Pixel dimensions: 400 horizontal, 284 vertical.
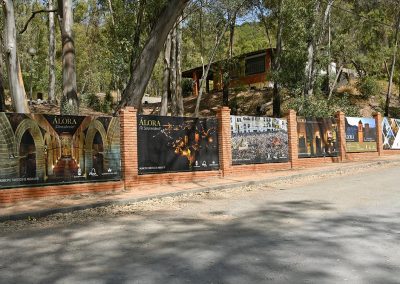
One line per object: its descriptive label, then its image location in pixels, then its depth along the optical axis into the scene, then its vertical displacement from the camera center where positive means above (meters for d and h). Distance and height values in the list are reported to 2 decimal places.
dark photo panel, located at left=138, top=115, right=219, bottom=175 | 14.56 +0.33
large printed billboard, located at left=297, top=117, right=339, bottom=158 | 22.41 +0.55
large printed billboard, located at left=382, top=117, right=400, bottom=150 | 31.28 +0.79
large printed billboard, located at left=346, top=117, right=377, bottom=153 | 26.83 +0.66
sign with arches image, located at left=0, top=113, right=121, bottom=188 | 11.48 +0.27
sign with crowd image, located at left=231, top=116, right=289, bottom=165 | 18.17 +0.43
